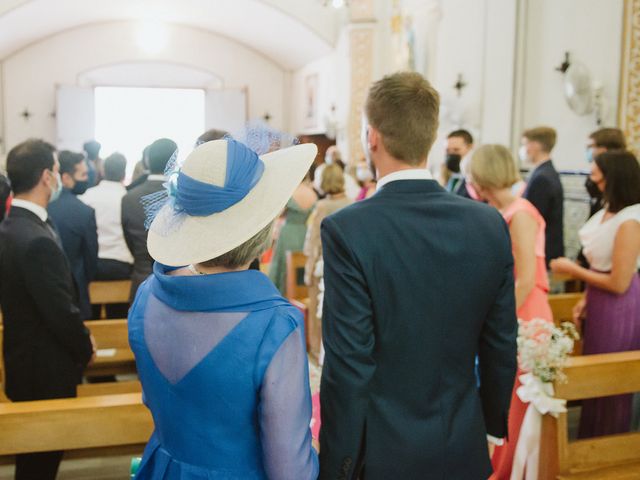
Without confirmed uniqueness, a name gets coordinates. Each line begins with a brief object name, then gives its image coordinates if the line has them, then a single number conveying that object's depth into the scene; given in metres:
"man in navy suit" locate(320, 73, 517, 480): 1.81
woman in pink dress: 3.17
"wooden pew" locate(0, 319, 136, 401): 3.64
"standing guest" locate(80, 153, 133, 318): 5.11
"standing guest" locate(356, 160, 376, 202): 7.27
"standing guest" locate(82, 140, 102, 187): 7.96
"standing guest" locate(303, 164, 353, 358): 5.49
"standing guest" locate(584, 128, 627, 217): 4.84
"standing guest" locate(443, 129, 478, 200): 6.00
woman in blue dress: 1.46
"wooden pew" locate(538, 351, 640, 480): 2.73
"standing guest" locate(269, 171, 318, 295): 6.54
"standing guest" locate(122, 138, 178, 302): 3.86
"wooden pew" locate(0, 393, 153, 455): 2.23
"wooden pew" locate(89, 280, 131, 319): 4.90
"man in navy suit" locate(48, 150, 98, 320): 4.36
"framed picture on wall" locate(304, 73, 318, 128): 15.43
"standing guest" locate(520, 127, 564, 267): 5.32
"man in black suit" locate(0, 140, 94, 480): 2.69
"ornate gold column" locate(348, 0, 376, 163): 12.17
